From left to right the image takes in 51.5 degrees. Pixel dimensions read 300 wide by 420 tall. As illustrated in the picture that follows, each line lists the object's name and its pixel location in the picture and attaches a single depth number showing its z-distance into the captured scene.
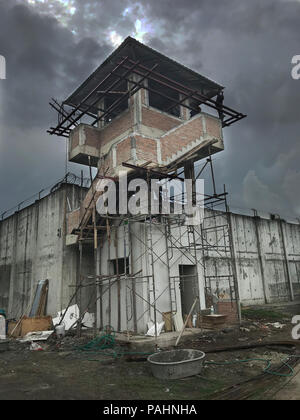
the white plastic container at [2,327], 14.80
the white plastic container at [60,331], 12.85
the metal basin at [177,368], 7.29
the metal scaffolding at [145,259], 12.53
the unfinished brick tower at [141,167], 12.76
